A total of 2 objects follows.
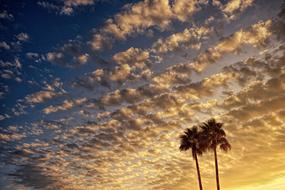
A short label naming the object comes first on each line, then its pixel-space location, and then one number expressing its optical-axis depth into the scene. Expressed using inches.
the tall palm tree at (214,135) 2071.2
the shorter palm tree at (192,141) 2182.6
